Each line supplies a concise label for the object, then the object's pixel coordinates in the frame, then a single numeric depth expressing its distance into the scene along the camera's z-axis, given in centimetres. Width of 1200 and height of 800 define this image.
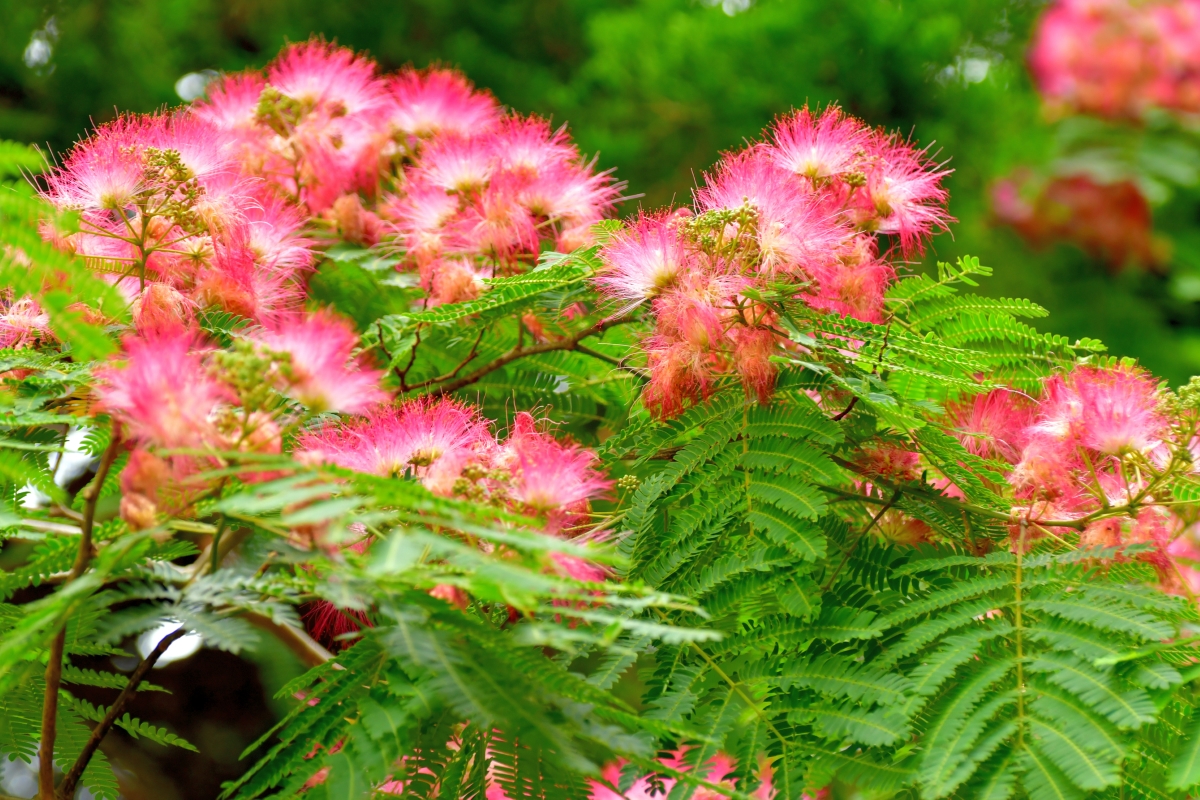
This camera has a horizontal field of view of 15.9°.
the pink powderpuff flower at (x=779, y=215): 170
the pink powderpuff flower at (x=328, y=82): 194
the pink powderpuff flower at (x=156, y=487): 157
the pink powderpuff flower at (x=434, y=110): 194
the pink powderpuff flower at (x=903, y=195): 176
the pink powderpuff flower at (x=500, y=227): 183
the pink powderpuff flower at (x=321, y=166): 191
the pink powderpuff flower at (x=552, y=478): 165
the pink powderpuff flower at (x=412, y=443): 166
